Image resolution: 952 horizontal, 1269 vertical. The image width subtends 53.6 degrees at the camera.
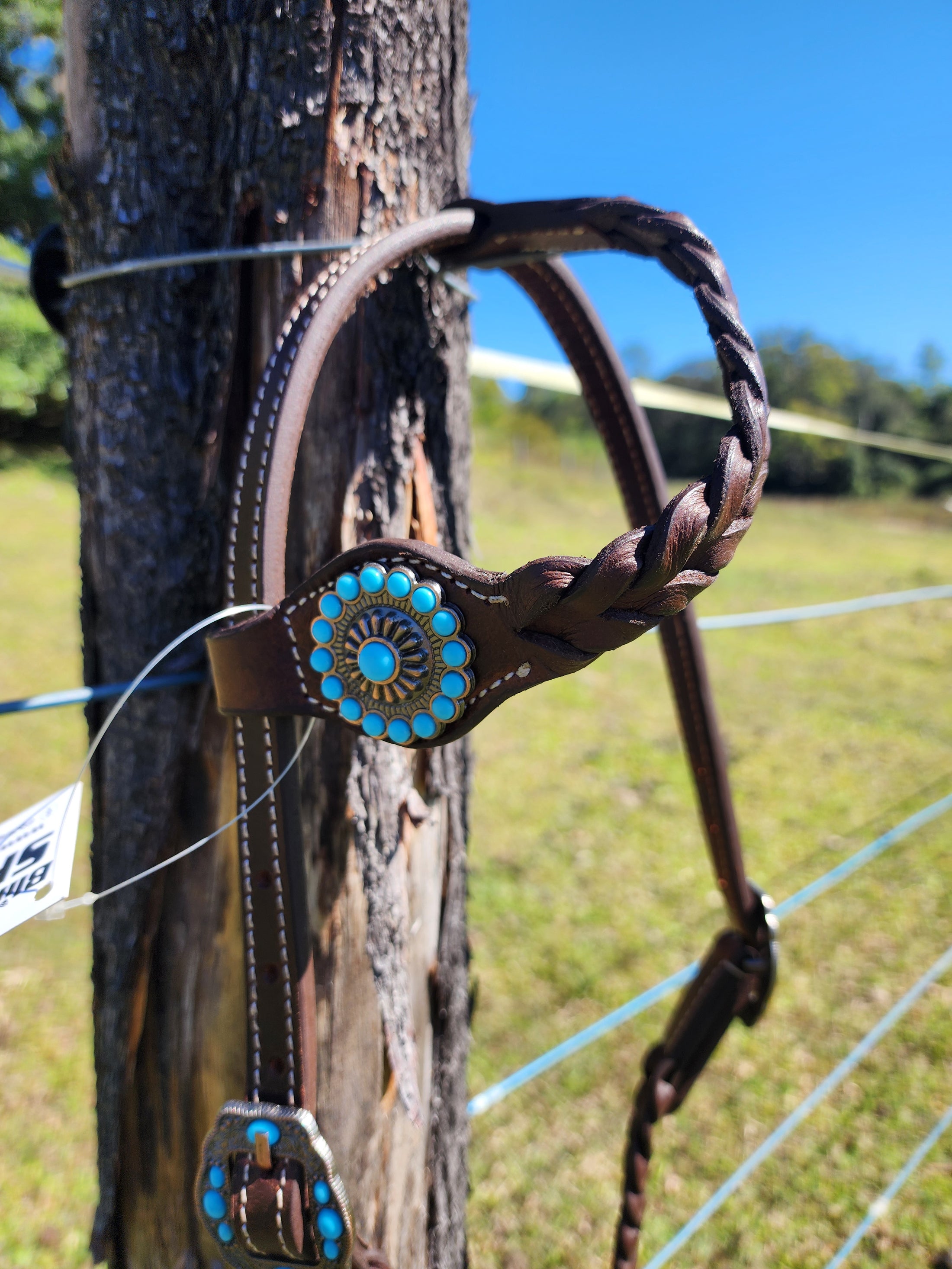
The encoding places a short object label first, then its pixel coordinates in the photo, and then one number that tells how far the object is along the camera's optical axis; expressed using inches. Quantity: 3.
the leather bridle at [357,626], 6.6
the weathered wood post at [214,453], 9.0
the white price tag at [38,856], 7.0
